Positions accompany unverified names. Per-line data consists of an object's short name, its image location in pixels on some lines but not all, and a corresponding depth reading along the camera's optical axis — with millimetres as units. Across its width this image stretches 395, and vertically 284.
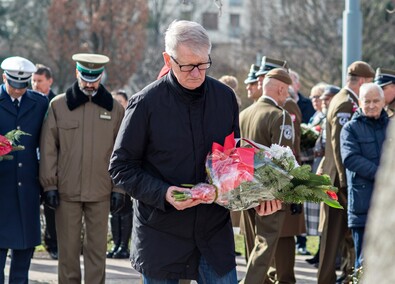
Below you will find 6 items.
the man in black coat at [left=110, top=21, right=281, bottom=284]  5714
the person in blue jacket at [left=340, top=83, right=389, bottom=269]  9384
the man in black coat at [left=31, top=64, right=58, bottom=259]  13466
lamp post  14574
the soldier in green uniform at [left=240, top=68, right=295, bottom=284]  9595
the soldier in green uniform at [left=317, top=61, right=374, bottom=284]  10343
